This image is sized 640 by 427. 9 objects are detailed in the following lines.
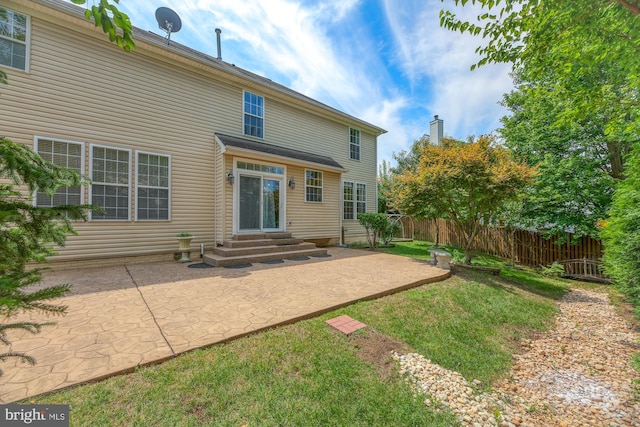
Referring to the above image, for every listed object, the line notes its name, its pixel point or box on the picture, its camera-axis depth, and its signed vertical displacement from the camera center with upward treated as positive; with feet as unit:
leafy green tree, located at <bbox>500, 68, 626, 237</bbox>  30.09 +5.61
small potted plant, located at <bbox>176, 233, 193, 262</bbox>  23.72 -2.53
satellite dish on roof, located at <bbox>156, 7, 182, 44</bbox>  28.87 +22.94
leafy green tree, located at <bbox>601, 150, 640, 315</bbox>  15.03 -1.01
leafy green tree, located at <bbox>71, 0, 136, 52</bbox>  4.98 +4.07
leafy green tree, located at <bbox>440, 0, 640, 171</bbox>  10.35 +8.26
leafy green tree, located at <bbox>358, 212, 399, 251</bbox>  35.73 -1.28
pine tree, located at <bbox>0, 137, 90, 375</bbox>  3.97 -0.21
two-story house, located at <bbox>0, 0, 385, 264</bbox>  19.30 +7.50
